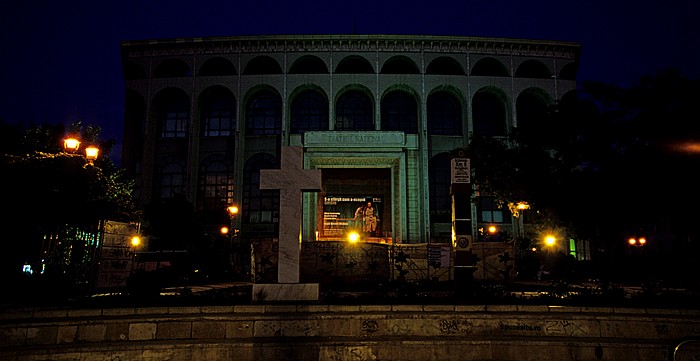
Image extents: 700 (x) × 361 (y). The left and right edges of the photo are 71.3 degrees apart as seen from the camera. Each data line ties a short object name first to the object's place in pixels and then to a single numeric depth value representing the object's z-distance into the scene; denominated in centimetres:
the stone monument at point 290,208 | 866
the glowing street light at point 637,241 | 2906
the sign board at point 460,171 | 1216
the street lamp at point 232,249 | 2386
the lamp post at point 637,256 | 1825
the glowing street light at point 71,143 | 1325
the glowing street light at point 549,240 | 2277
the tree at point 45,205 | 1216
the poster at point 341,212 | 3344
